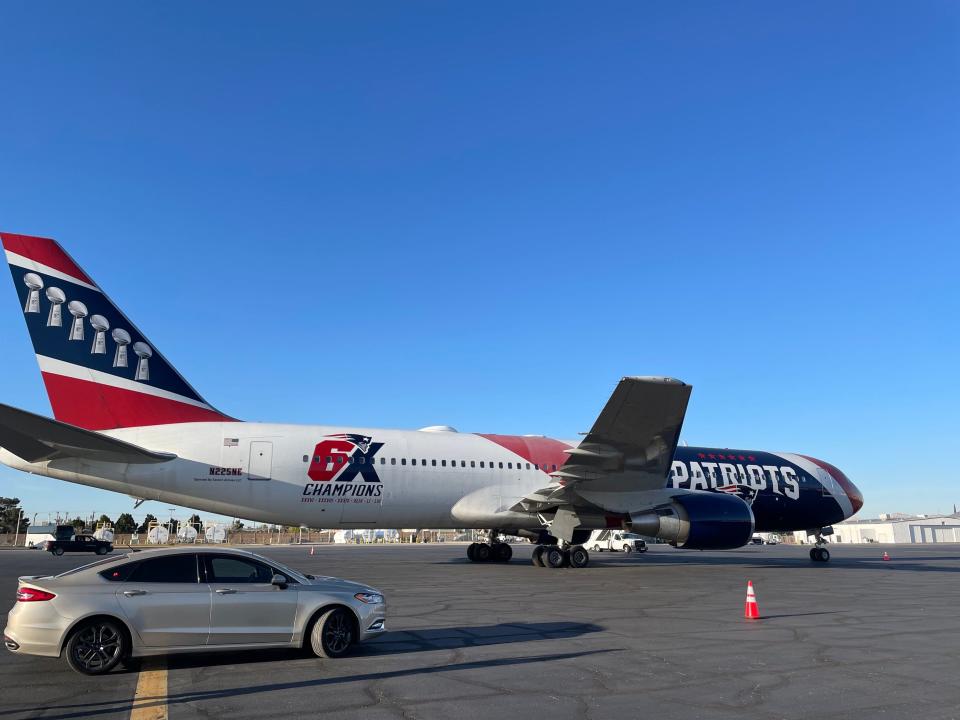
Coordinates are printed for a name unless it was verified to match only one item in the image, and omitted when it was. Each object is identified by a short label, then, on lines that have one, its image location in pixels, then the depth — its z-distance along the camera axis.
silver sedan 7.30
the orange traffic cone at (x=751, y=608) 11.97
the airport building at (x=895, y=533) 84.00
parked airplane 19.08
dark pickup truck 41.09
